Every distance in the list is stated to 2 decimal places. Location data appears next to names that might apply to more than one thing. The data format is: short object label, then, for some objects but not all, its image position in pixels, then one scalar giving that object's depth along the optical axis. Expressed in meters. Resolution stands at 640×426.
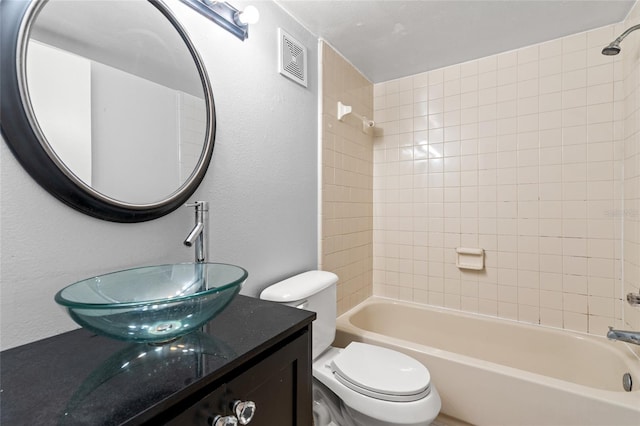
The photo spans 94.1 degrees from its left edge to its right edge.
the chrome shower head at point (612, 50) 1.45
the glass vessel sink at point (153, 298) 0.57
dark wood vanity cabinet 0.49
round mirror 0.72
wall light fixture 1.13
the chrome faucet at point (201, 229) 0.98
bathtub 1.30
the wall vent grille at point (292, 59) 1.53
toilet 1.23
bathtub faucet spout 1.36
